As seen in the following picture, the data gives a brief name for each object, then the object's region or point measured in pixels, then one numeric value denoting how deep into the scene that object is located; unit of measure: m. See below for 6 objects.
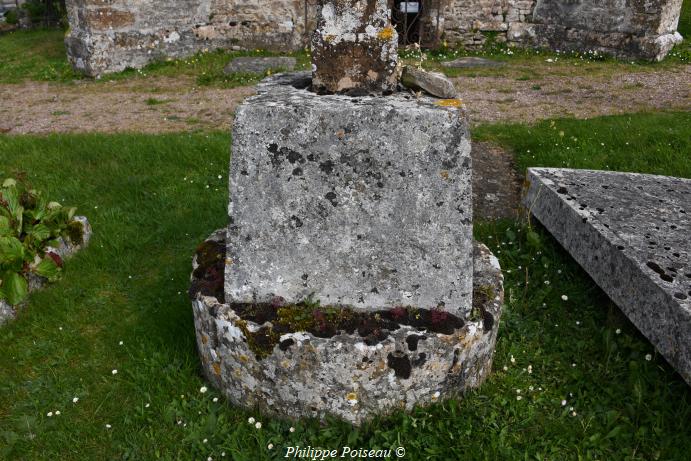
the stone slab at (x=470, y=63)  11.16
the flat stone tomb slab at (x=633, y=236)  2.89
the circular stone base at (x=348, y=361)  2.67
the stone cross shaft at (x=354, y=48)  2.63
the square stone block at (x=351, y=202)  2.60
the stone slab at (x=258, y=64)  10.71
